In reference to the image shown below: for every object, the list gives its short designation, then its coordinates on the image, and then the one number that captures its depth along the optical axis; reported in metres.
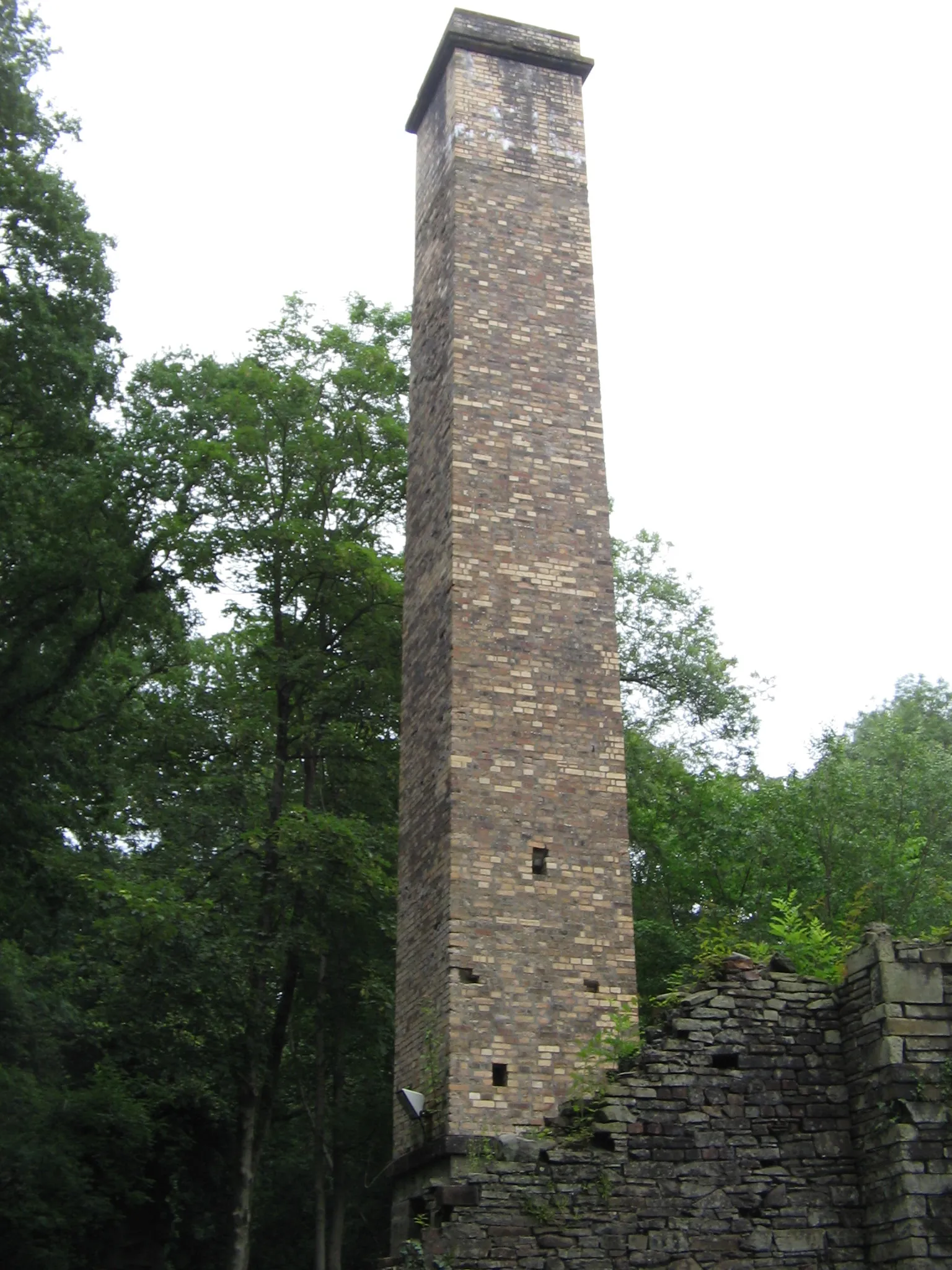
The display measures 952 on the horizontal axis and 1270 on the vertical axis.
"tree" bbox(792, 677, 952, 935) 19.25
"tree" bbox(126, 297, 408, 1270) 19.69
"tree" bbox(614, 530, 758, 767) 25.53
